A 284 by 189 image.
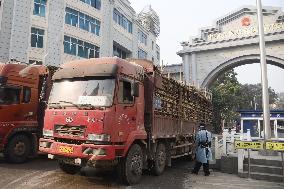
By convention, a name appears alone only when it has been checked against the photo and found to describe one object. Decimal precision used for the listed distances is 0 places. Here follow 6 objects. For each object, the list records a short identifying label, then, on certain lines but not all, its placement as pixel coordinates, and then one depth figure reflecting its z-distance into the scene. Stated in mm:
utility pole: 10969
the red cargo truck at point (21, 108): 9141
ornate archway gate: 27703
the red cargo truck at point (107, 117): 6469
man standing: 9391
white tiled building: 19672
